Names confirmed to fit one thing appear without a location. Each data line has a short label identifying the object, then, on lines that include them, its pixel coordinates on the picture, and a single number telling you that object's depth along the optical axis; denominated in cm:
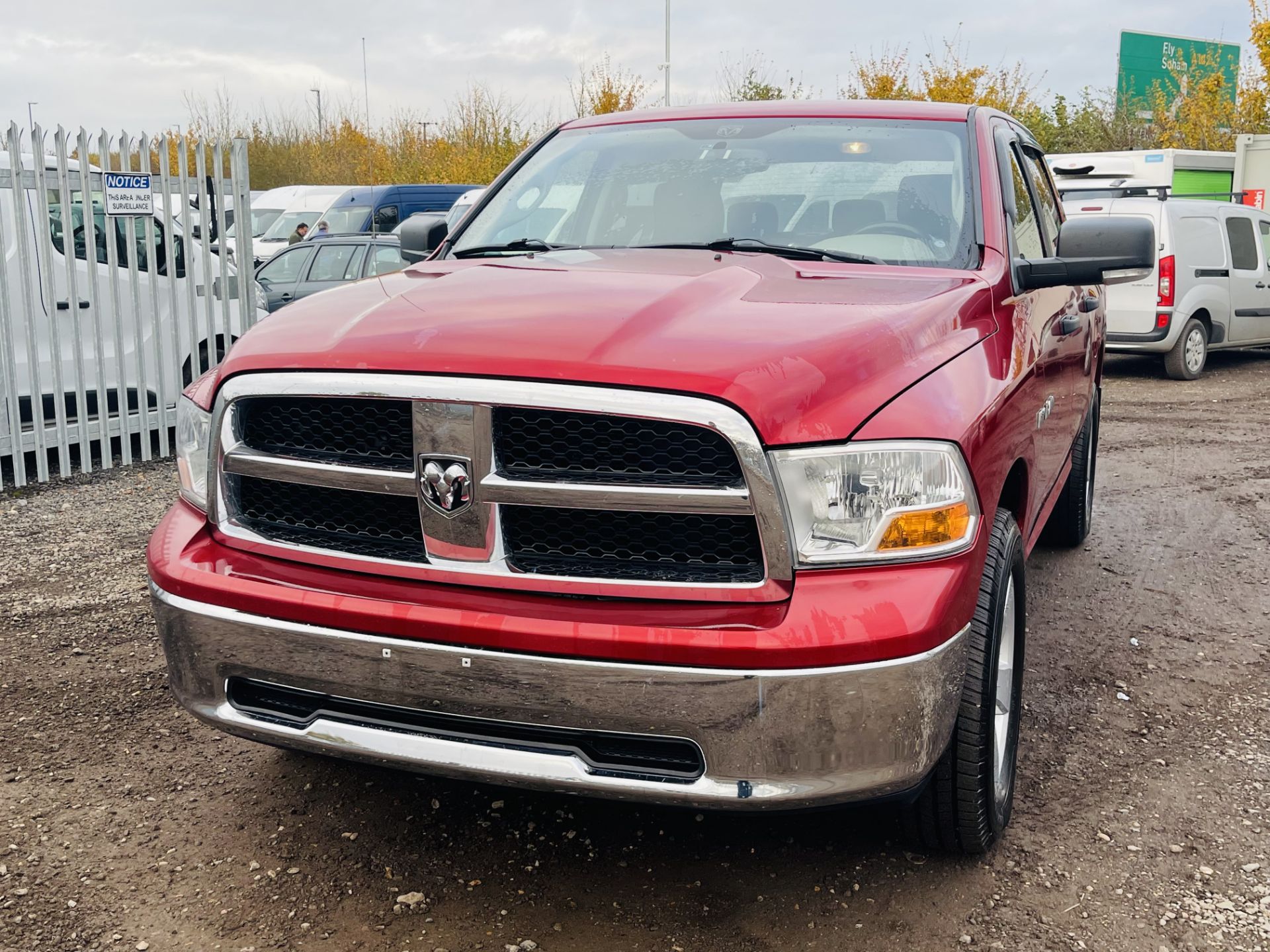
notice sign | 757
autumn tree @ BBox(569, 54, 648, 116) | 3353
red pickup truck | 231
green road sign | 3325
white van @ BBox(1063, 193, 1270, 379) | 1235
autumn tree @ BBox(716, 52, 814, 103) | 3303
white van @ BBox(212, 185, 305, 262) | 2347
